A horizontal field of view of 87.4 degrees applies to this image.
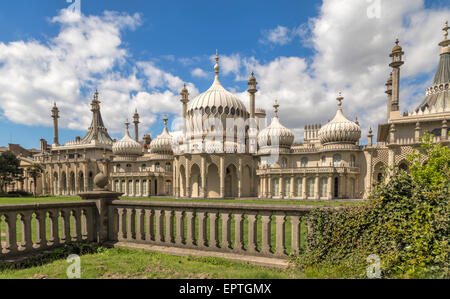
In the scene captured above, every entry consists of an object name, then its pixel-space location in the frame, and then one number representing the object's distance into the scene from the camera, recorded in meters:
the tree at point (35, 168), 41.42
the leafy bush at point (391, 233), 3.48
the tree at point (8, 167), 42.75
